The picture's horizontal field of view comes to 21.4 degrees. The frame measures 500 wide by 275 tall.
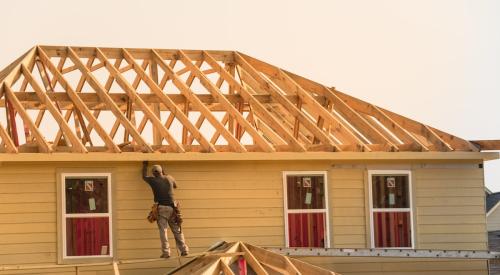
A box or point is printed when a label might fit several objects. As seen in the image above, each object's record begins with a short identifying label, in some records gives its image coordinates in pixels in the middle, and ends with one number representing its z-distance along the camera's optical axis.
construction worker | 24.95
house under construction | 25.23
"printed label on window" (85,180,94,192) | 25.75
